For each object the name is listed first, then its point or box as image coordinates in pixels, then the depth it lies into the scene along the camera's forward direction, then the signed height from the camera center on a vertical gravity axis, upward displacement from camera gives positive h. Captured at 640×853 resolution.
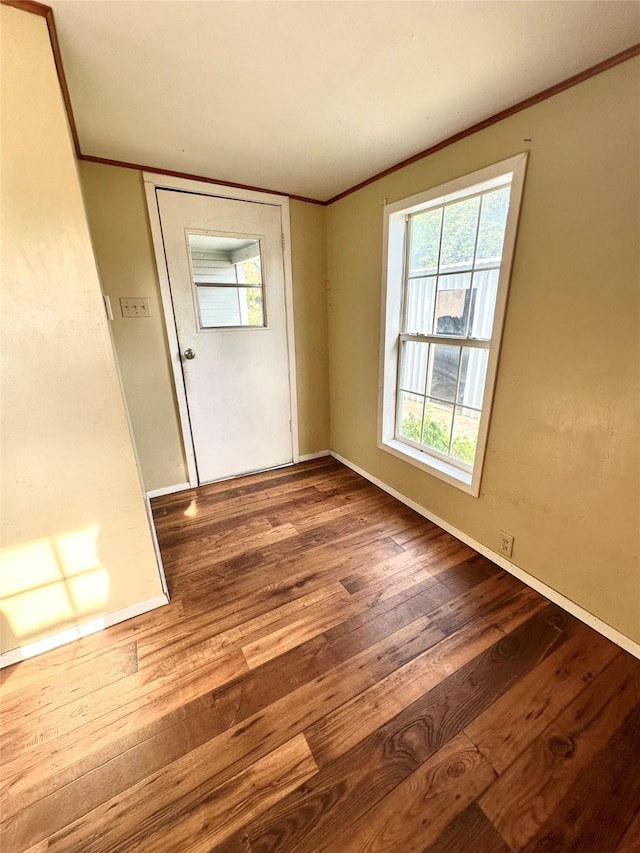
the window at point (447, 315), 1.72 +0.01
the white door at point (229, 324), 2.36 -0.02
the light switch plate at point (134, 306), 2.25 +0.11
